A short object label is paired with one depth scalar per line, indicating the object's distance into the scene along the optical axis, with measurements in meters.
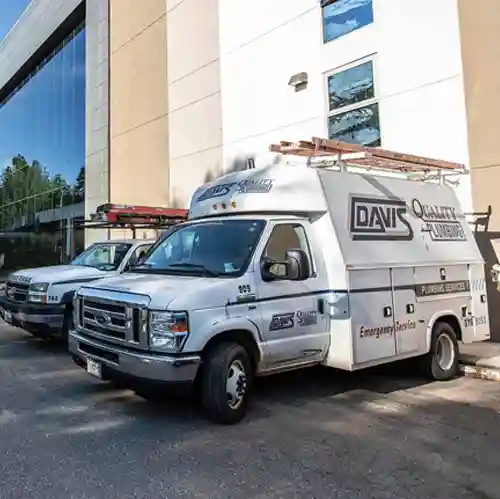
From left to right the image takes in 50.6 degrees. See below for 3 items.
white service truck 5.30
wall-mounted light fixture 12.70
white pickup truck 9.03
